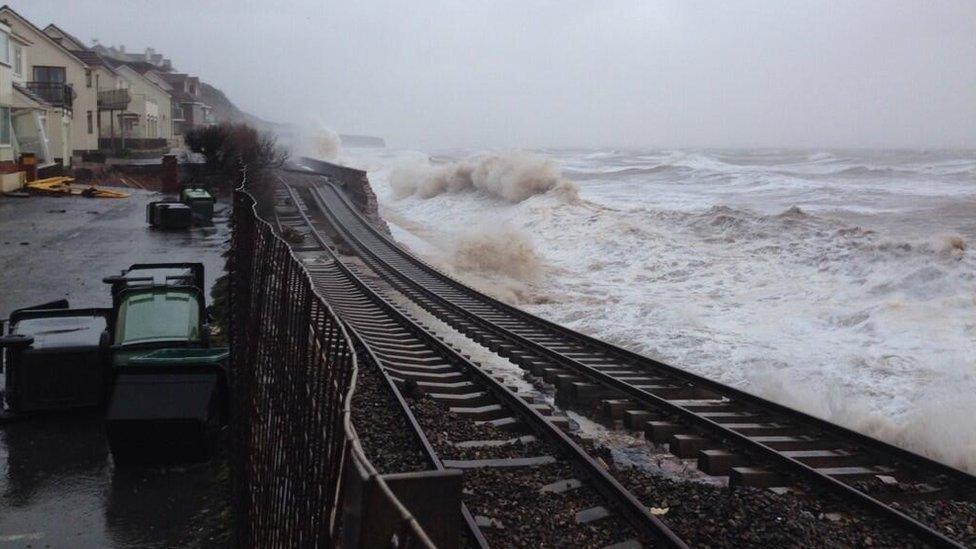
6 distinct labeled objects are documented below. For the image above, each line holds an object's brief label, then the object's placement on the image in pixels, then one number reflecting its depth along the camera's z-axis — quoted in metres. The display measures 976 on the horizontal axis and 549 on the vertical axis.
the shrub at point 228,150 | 38.00
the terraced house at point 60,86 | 45.94
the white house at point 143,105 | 67.31
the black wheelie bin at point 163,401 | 7.37
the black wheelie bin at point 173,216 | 24.86
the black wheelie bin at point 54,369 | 8.77
